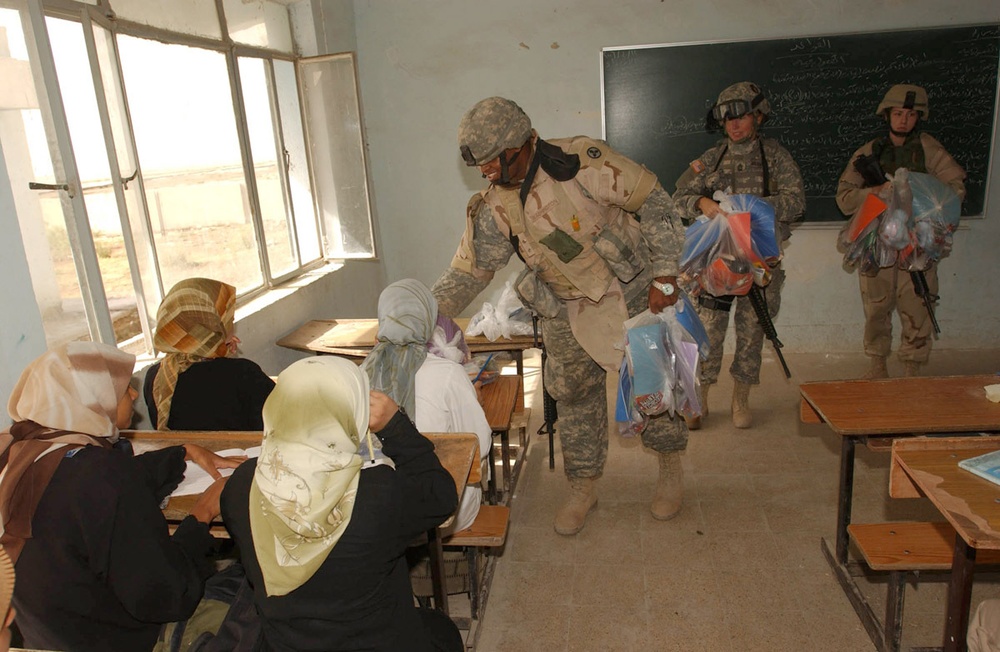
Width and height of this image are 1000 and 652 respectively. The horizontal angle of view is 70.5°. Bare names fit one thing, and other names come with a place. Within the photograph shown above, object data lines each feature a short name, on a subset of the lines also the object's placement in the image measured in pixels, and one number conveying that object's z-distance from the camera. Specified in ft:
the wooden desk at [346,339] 11.23
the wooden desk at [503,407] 8.91
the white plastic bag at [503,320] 11.34
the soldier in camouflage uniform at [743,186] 11.82
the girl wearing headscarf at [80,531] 4.85
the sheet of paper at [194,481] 6.43
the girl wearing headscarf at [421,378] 7.14
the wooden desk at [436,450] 6.19
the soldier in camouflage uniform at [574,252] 8.87
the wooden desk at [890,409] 7.25
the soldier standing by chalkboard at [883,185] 12.66
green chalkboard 14.73
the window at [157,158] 8.36
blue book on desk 5.66
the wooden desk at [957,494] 5.09
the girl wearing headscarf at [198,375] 7.95
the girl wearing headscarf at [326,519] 4.25
